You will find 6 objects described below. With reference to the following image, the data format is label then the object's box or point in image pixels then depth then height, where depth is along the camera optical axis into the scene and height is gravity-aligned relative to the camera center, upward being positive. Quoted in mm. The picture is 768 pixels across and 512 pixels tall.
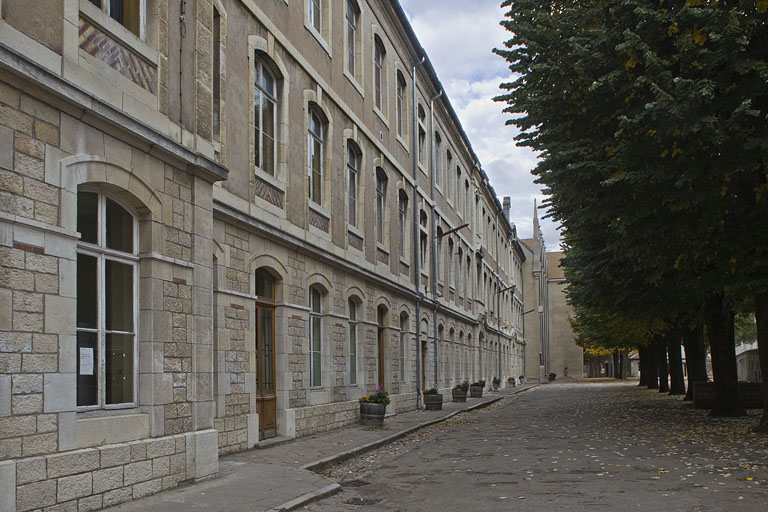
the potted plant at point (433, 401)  24500 -1776
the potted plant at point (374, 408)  17547 -1395
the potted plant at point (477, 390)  35156 -2101
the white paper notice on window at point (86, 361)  7793 -70
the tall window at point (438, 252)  30419 +3637
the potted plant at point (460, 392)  30594 -1903
